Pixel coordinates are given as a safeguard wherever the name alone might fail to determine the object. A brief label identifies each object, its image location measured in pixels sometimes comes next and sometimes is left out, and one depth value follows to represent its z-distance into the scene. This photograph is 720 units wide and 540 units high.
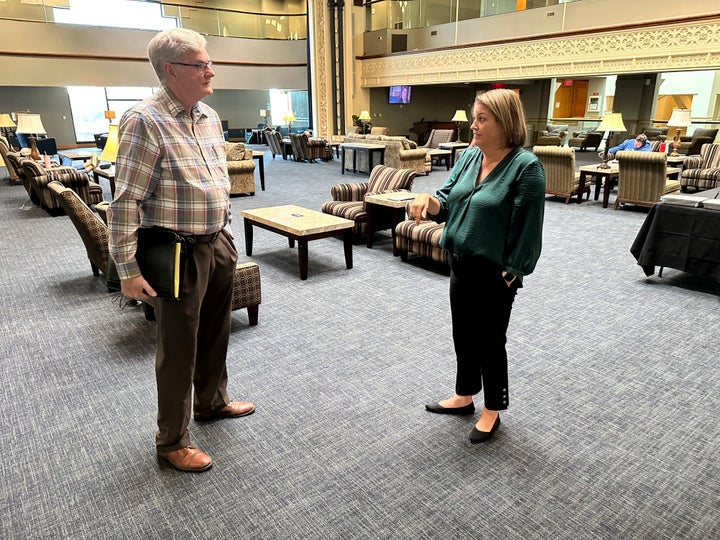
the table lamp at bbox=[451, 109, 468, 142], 13.72
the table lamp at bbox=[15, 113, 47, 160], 8.52
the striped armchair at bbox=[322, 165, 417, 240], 5.49
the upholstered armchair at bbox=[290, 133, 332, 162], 13.57
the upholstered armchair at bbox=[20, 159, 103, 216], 7.13
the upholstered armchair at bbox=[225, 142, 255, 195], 8.42
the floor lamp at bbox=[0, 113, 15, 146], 9.91
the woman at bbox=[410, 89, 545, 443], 1.85
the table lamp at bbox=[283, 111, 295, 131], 16.02
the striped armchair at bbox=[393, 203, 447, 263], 4.54
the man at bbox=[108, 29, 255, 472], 1.69
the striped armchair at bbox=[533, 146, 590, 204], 7.48
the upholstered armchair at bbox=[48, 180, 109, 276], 3.79
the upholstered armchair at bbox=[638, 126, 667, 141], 13.77
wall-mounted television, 17.50
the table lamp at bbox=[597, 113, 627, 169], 7.73
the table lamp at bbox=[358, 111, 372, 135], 14.91
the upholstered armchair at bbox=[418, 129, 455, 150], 13.59
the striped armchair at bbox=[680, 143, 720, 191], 7.84
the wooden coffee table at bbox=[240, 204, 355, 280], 4.37
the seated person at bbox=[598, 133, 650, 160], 7.56
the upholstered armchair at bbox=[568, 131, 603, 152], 16.72
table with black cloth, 3.95
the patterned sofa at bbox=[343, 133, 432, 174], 10.30
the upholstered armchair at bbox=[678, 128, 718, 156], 12.32
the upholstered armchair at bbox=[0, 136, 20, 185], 9.89
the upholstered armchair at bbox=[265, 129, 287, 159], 14.66
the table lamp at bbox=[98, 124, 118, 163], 5.52
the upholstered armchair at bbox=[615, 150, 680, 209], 6.52
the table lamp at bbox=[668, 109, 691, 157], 7.75
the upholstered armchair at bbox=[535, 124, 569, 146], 14.88
